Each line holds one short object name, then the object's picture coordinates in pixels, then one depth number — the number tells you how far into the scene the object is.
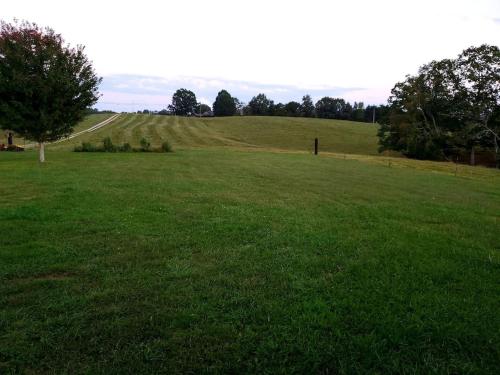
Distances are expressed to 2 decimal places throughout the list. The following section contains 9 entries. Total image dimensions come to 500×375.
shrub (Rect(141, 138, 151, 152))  27.72
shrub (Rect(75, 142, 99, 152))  26.33
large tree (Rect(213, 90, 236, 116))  109.69
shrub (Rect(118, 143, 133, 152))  27.28
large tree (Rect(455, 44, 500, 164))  36.56
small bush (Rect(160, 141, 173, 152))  28.06
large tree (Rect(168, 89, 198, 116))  119.56
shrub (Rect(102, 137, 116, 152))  26.69
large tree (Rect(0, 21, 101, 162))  16.84
